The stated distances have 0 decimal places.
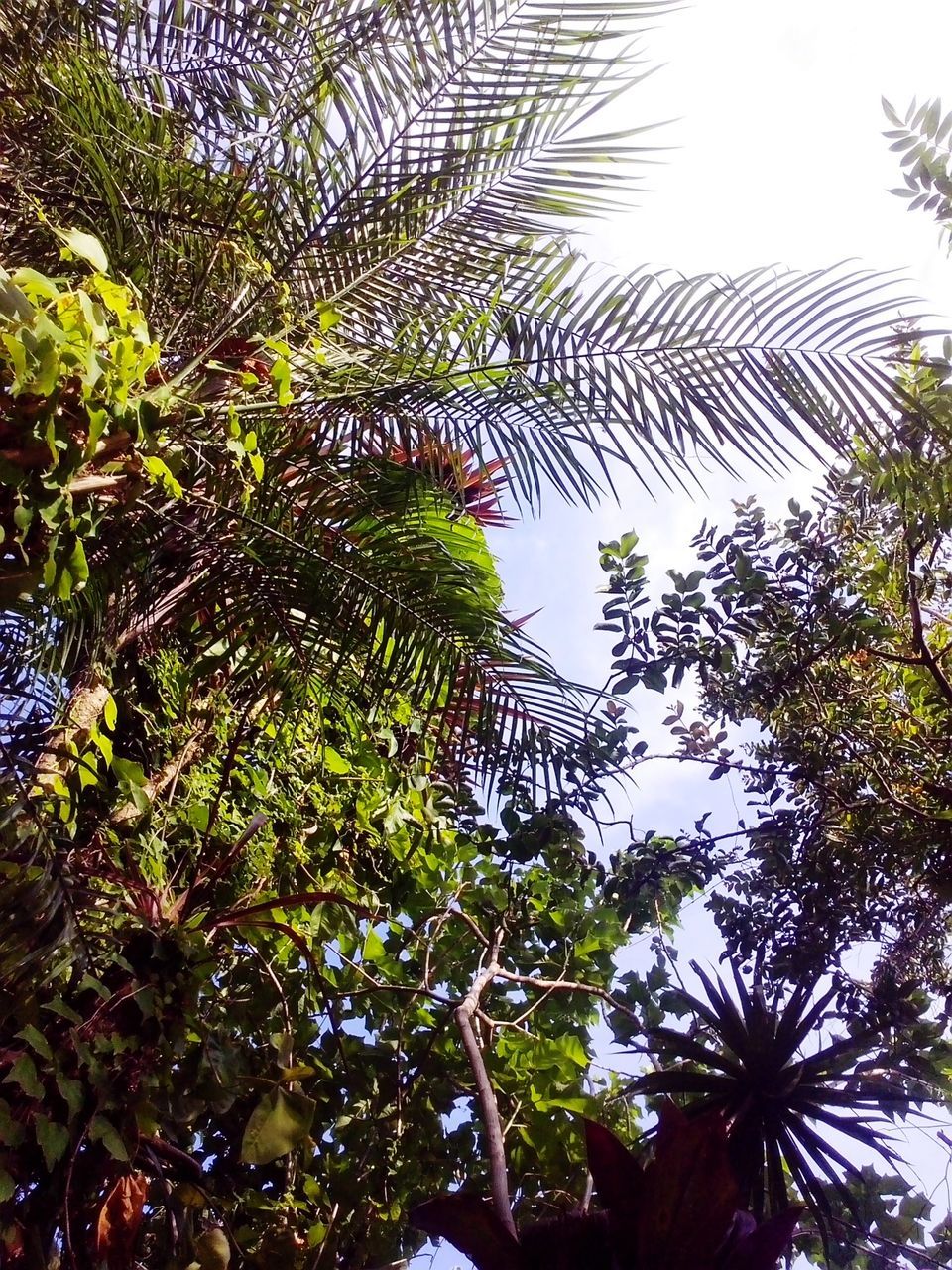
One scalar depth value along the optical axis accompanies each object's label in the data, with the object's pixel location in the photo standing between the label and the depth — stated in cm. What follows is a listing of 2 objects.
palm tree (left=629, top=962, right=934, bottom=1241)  257
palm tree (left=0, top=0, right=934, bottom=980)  190
